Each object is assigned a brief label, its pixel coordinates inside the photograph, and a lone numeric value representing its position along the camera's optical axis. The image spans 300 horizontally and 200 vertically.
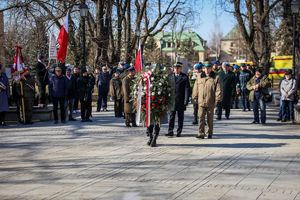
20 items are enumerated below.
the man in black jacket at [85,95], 17.30
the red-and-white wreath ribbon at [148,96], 11.47
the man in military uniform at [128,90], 14.91
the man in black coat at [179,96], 13.16
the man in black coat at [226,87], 17.98
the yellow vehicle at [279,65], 55.57
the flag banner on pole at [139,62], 12.39
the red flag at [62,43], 18.25
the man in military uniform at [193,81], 14.12
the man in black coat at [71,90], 17.40
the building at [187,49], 111.00
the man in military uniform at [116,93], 18.59
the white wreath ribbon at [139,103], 11.54
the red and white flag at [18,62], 17.93
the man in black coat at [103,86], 21.91
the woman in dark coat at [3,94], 16.23
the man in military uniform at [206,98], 12.77
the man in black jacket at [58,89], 16.66
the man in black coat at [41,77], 19.70
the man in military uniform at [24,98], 16.88
